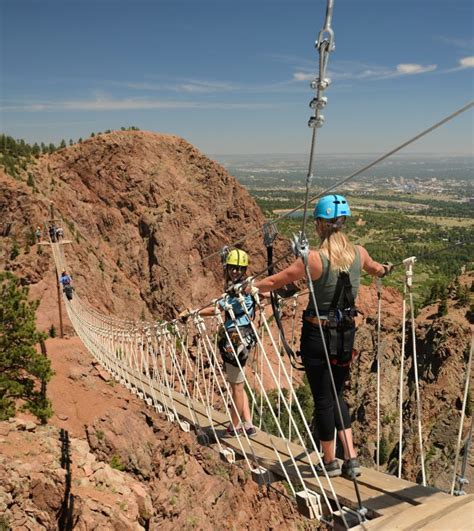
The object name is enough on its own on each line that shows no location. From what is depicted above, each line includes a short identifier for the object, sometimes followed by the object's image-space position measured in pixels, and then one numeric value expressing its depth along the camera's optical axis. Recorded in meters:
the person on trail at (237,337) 3.71
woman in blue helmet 2.56
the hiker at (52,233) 18.72
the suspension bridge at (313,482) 2.31
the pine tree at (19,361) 10.02
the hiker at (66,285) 16.38
